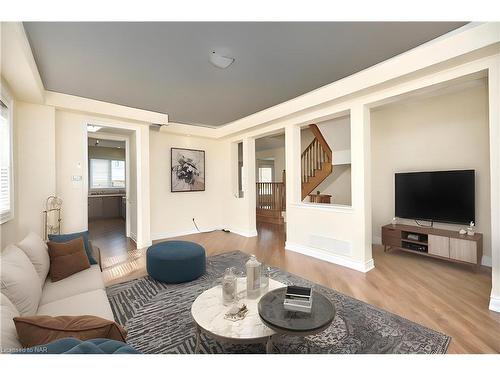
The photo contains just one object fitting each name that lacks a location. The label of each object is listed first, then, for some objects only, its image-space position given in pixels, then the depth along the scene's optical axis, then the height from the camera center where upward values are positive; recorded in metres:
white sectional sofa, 1.20 -0.72
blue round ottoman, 2.83 -0.96
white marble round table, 1.43 -0.93
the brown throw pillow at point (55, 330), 0.96 -0.60
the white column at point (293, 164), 4.28 +0.42
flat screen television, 3.30 -0.18
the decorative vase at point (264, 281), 1.97 -0.83
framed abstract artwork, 5.36 +0.44
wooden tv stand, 3.08 -0.87
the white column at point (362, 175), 3.24 +0.15
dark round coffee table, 1.36 -0.84
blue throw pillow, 2.57 -0.57
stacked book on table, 1.54 -0.79
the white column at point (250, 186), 5.42 +0.02
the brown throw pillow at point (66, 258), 2.18 -0.70
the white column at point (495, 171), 2.14 +0.13
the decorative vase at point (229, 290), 1.80 -0.82
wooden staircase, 5.46 +0.60
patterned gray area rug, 1.73 -1.22
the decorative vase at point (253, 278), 1.88 -0.76
